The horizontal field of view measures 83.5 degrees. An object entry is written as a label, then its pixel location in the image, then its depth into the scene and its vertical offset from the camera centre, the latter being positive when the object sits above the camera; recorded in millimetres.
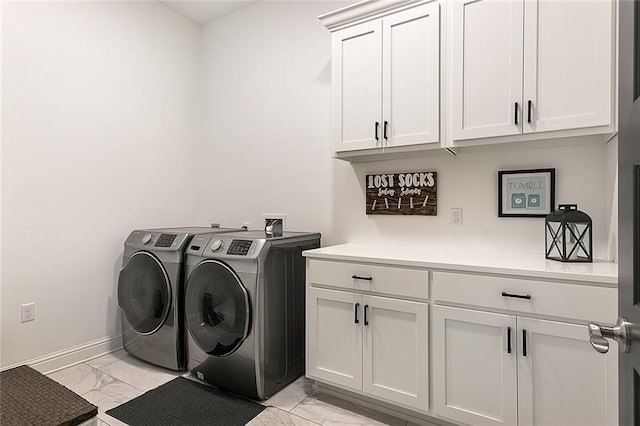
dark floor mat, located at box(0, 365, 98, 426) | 1569 -914
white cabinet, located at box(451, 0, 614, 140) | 1592 +709
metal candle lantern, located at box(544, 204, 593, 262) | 1707 -100
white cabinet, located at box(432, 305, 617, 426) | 1442 -694
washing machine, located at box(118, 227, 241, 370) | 2432 -588
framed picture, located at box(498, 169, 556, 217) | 1965 +117
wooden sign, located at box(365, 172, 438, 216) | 2326 +131
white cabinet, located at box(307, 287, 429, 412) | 1814 -724
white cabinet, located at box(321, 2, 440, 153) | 2002 +790
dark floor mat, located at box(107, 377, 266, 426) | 1914 -1113
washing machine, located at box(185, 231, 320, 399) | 2094 -618
